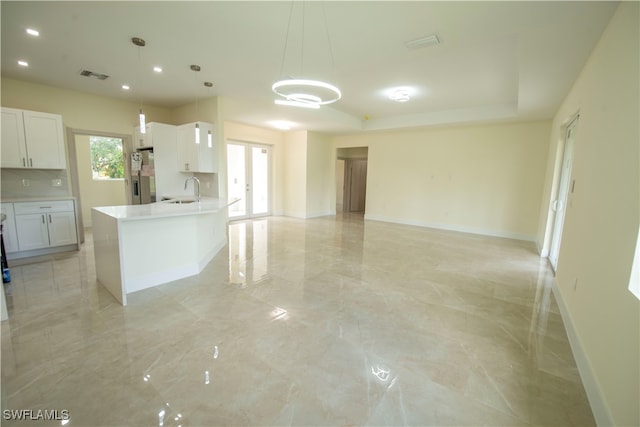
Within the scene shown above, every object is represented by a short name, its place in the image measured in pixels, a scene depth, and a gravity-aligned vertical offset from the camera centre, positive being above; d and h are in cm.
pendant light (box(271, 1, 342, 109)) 261 +143
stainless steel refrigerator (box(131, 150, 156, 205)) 550 -4
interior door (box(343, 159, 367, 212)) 1051 -14
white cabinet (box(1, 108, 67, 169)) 417 +54
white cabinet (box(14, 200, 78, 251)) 423 -84
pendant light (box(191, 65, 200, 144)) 385 +159
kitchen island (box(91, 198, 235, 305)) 293 -82
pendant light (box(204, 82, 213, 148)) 452 +158
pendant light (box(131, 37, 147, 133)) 310 +160
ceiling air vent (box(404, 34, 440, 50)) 296 +160
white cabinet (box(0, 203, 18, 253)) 407 -87
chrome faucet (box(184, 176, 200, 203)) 602 -25
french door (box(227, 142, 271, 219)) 774 +1
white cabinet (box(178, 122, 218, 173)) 516 +54
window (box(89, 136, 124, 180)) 684 +44
